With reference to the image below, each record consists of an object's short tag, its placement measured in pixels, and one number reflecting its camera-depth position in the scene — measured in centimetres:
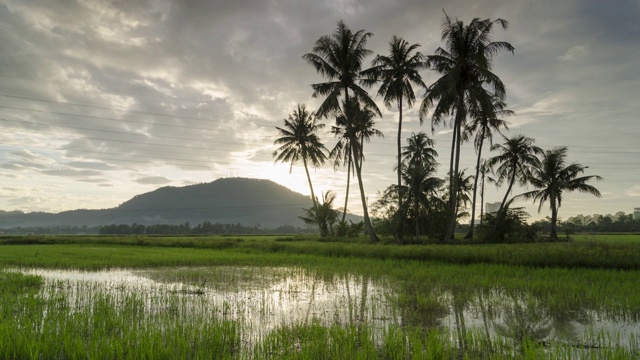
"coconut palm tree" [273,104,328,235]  3553
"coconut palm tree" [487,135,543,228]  2948
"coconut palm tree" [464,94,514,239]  2751
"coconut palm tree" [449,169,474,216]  3403
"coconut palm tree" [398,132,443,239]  2408
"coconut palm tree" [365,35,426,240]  2420
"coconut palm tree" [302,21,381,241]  2470
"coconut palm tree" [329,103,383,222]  3275
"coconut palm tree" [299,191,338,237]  3481
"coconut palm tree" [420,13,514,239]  2191
